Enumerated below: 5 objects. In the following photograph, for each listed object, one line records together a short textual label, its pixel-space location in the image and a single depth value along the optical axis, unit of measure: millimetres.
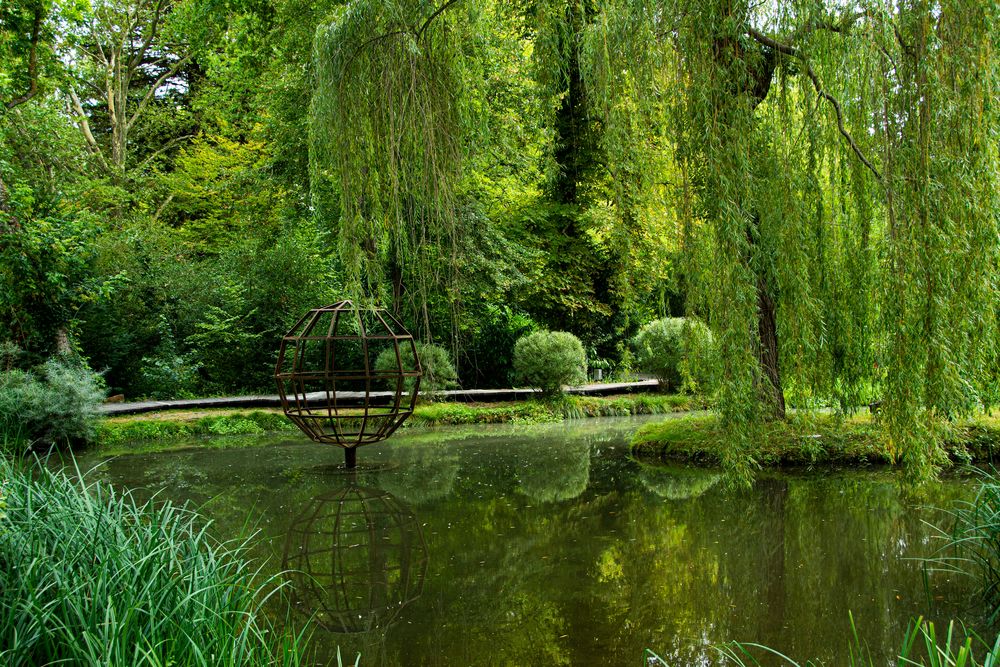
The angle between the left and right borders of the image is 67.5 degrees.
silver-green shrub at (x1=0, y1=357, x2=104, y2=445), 8594
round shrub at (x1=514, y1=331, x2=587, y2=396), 13125
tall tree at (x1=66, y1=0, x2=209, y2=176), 17109
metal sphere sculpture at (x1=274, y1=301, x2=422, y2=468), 12000
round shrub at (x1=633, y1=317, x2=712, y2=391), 14484
